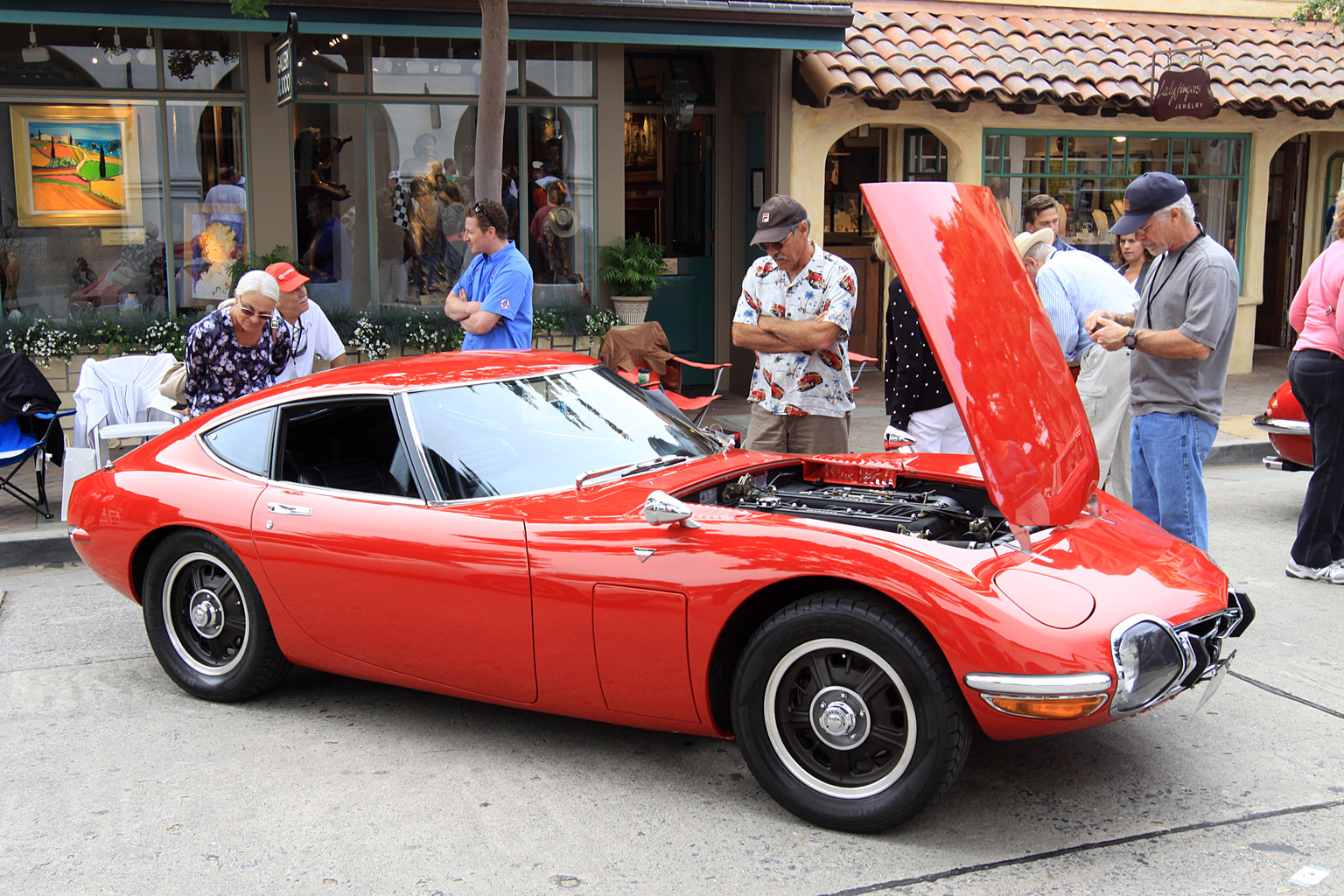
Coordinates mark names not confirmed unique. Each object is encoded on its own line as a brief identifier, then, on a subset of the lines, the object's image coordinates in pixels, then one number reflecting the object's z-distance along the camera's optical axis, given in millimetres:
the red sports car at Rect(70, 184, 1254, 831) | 3371
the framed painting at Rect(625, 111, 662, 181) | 12641
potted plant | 11438
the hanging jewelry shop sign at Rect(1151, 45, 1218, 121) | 11836
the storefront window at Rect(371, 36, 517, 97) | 10914
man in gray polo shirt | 5242
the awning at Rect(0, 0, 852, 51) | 9195
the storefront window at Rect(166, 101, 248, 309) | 10516
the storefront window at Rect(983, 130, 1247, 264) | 12938
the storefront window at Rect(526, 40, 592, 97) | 11242
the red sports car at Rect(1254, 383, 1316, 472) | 7574
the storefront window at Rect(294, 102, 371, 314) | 10836
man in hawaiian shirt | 5742
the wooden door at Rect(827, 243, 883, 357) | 13508
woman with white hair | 6359
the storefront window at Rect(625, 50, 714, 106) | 12353
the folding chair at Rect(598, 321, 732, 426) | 9750
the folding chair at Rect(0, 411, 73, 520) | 7668
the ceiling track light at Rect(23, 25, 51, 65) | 9984
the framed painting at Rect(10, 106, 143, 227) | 10156
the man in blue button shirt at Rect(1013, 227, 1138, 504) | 6570
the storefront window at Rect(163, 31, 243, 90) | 10367
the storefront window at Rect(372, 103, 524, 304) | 11086
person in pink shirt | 6082
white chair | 8273
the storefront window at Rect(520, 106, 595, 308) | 11406
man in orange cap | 7074
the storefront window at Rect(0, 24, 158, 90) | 9961
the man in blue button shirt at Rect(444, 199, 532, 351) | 6785
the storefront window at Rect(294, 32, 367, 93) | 10672
